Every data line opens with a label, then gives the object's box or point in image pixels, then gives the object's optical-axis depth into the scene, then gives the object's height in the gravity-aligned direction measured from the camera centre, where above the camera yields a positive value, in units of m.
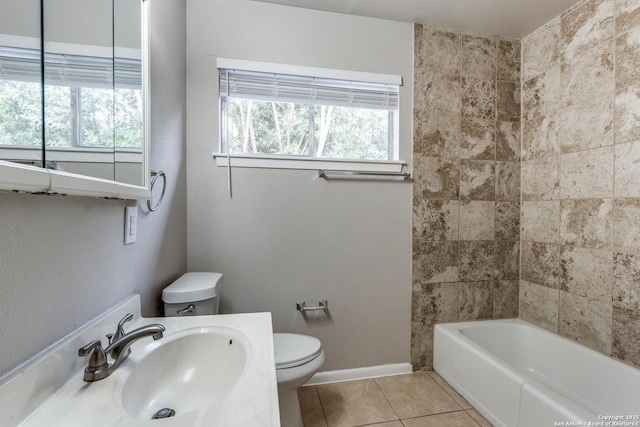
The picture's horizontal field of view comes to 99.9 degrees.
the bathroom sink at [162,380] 0.54 -0.44
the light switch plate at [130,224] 1.01 -0.07
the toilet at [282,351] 1.26 -0.74
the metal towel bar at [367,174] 1.81 +0.23
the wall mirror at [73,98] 0.52 +0.28
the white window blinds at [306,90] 1.77 +0.80
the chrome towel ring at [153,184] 1.23 +0.10
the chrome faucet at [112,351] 0.68 -0.39
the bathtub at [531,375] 1.20 -0.94
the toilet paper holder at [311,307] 1.79 -0.67
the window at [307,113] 1.79 +0.66
